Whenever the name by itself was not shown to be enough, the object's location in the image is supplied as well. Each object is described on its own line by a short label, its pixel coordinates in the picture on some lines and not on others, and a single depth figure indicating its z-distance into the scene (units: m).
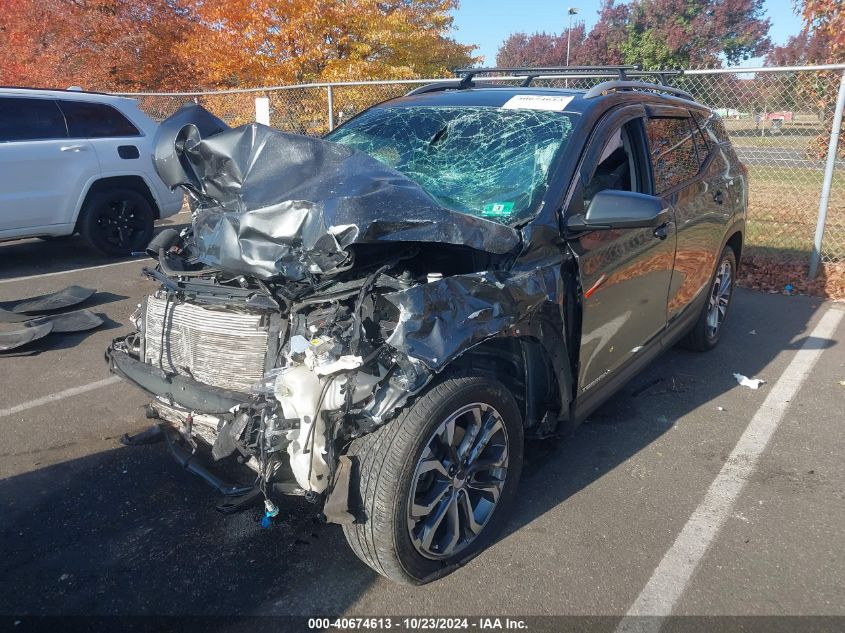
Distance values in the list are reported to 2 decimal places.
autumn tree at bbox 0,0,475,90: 16.38
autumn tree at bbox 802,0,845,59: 10.00
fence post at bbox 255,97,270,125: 9.40
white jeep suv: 7.47
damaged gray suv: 2.42
